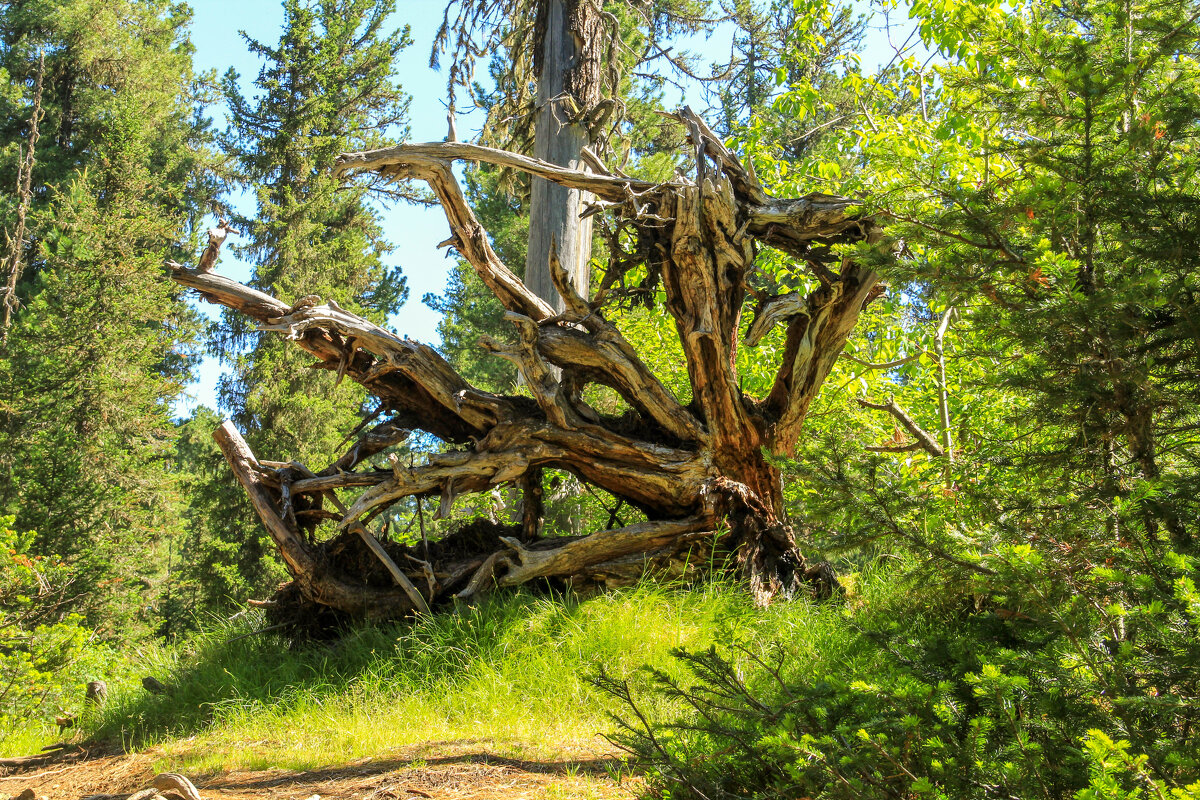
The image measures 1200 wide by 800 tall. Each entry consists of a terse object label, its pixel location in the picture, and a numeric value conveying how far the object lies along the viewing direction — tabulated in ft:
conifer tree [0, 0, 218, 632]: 43.55
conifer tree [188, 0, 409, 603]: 53.83
